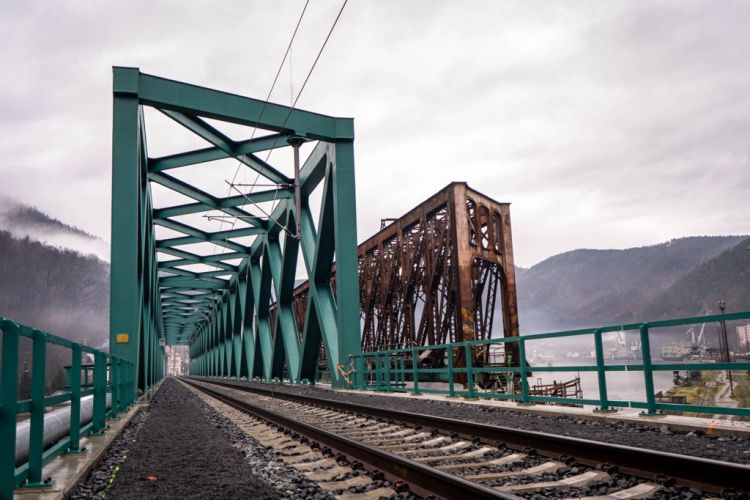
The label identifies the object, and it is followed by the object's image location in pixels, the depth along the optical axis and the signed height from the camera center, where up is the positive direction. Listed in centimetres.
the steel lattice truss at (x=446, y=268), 2206 +272
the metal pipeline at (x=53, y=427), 480 -69
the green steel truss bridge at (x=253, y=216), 1683 +511
